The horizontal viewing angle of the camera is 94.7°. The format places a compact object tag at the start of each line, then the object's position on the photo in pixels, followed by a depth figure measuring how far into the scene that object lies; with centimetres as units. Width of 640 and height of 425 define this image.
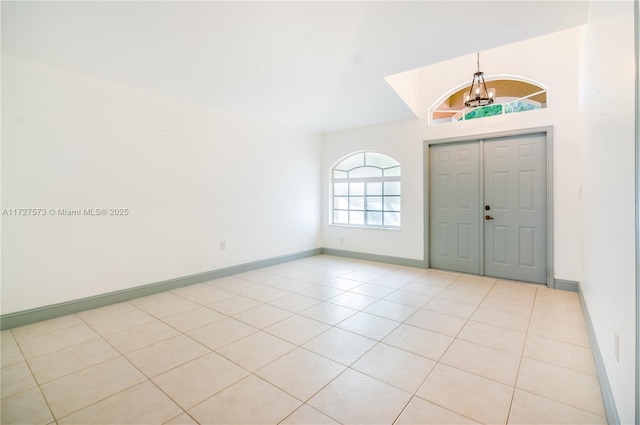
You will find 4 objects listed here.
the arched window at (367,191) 546
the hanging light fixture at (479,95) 360
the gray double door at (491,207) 406
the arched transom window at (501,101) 407
